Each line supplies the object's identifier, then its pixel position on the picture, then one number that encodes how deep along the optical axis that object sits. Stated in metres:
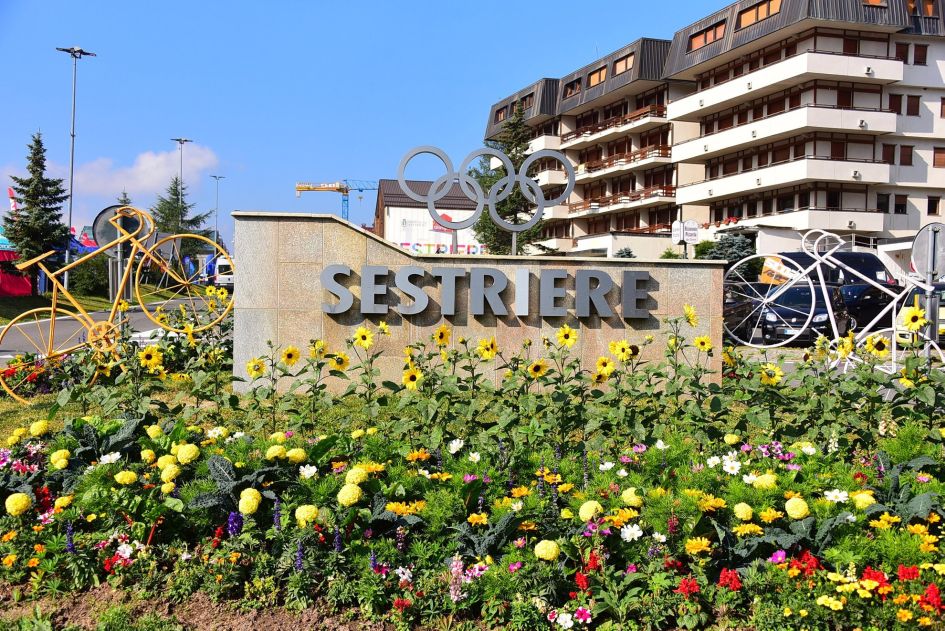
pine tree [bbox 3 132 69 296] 39.84
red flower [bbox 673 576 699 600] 3.05
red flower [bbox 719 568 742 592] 3.10
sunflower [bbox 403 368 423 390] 5.27
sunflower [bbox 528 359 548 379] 5.11
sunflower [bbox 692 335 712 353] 5.87
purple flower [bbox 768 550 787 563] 3.16
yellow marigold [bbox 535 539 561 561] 3.08
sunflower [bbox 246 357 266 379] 5.37
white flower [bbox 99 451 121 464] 3.99
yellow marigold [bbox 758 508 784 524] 3.29
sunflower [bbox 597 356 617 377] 5.17
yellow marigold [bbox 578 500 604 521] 3.29
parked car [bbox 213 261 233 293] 39.06
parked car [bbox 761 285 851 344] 16.27
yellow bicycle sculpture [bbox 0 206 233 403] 9.06
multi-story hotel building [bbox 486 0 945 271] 37.22
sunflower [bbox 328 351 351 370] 5.51
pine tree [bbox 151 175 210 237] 74.70
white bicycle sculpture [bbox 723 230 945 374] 12.18
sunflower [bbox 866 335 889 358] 5.32
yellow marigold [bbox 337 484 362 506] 3.38
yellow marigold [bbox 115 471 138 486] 3.65
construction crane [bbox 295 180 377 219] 149.62
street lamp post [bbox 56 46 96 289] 42.71
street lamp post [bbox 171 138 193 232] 76.50
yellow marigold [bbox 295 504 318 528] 3.32
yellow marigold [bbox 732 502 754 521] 3.26
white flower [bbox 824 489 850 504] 3.51
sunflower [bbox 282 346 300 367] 5.66
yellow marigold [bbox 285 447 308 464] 3.87
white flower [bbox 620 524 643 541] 3.18
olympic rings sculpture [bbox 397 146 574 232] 9.65
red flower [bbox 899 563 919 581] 3.00
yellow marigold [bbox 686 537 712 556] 3.15
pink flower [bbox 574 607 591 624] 2.98
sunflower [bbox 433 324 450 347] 5.91
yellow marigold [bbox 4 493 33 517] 3.66
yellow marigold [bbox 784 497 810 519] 3.29
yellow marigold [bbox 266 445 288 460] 3.78
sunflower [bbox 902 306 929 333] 5.49
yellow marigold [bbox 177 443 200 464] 3.92
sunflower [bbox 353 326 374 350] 6.04
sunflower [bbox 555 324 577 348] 6.17
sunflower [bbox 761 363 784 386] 5.20
